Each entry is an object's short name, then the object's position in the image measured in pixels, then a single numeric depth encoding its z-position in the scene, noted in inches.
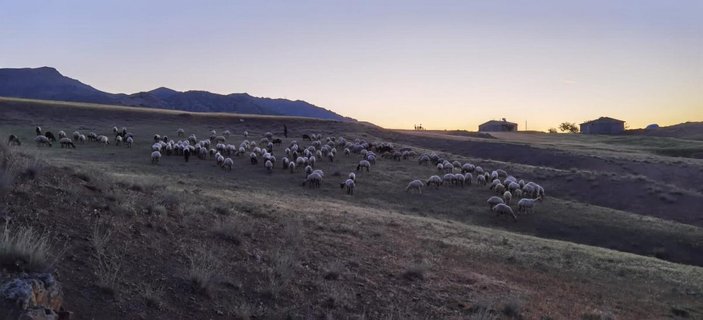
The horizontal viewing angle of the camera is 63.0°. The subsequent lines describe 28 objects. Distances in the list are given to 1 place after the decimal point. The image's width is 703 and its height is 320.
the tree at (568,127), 6204.7
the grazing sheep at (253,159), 1656.0
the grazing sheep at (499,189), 1493.1
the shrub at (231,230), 468.4
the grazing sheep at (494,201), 1320.0
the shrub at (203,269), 350.6
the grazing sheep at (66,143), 1763.8
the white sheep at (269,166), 1544.0
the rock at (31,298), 240.5
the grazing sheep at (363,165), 1688.0
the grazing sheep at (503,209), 1254.9
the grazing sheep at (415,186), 1444.4
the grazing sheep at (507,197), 1385.3
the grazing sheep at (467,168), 1791.1
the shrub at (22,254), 286.5
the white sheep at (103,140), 1902.8
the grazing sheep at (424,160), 1921.8
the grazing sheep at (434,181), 1529.3
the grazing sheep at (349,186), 1357.0
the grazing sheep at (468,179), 1601.9
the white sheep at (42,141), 1766.7
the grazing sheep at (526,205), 1312.7
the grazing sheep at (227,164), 1515.7
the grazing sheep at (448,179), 1560.0
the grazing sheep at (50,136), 1895.8
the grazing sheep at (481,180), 1598.2
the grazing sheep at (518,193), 1481.3
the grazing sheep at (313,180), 1392.7
